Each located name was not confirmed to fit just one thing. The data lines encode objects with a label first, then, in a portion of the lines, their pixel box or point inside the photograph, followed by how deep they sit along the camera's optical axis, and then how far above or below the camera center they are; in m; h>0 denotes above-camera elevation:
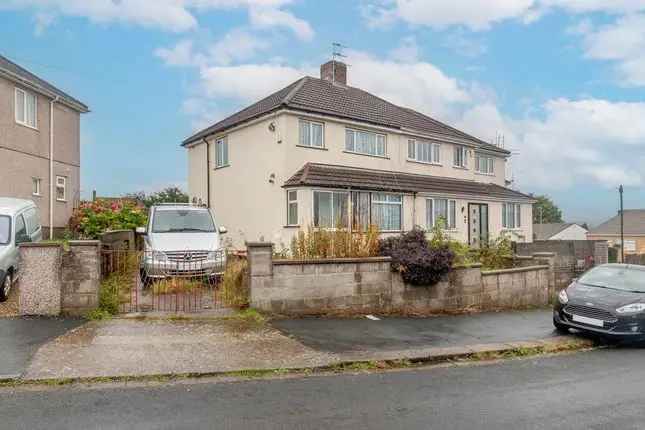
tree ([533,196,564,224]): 102.72 +3.24
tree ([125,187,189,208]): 54.03 +3.70
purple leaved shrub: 10.82 -0.63
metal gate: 9.85 -1.05
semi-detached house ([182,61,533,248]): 20.61 +2.85
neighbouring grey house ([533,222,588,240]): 71.69 -0.56
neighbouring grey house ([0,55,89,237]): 17.98 +3.43
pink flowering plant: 19.83 +0.48
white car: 10.06 -0.06
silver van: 11.26 -0.34
